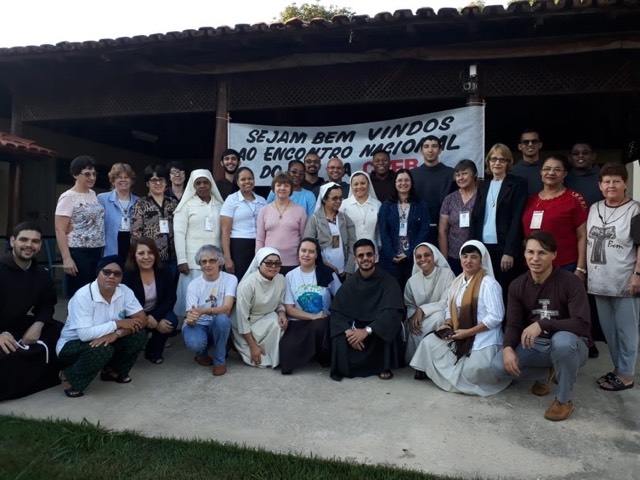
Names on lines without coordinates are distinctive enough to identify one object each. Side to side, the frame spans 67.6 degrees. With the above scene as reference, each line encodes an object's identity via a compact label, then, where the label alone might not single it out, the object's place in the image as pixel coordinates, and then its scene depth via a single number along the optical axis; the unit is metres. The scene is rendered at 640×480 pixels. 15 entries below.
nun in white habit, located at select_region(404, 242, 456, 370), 4.14
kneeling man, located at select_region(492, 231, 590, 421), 3.20
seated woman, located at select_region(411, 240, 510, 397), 3.61
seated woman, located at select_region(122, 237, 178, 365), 4.21
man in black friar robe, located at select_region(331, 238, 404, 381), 3.97
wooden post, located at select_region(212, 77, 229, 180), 6.16
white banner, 5.48
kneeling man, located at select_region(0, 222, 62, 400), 3.52
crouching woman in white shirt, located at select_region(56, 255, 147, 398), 3.59
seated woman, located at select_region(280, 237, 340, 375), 4.15
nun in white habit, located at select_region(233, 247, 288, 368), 4.22
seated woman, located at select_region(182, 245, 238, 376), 4.12
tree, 20.94
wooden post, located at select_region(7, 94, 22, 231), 7.25
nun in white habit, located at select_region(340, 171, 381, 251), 4.67
